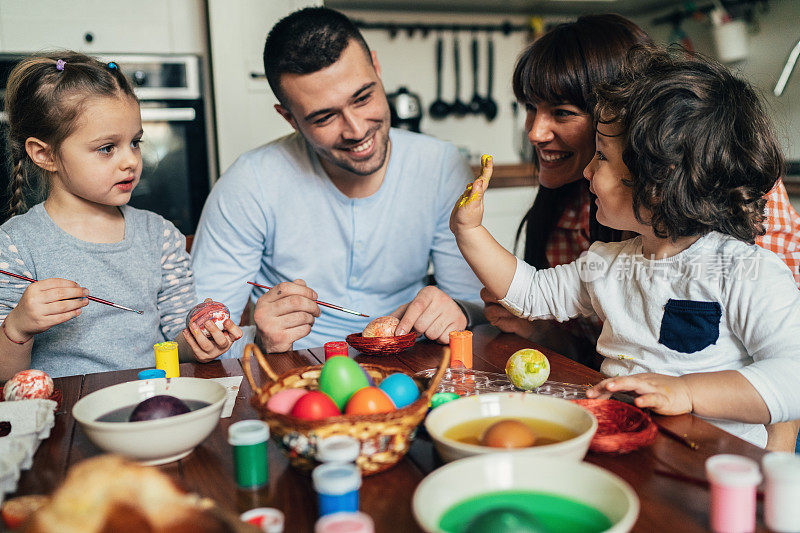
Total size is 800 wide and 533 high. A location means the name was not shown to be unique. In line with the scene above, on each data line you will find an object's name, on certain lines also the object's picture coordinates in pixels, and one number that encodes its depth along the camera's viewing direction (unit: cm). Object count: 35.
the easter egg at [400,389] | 90
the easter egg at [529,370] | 109
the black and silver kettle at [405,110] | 379
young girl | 148
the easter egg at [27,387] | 107
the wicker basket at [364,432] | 75
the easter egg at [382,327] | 137
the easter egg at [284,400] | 85
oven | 288
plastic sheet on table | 107
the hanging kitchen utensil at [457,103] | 402
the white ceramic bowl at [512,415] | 75
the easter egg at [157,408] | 83
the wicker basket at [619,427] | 84
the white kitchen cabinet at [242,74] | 292
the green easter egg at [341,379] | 89
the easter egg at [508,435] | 78
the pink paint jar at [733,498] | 64
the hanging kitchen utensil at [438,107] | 398
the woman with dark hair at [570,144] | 151
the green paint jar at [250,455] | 78
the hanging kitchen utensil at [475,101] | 405
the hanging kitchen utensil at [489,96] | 404
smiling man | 177
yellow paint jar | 124
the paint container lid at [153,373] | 118
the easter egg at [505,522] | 59
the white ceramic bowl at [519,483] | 64
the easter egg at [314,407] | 79
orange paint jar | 124
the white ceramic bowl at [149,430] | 79
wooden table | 72
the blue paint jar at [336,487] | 66
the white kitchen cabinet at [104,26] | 274
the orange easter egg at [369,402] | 82
